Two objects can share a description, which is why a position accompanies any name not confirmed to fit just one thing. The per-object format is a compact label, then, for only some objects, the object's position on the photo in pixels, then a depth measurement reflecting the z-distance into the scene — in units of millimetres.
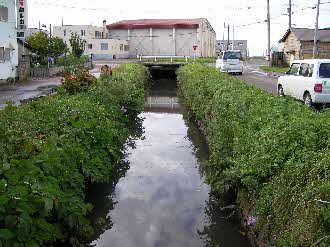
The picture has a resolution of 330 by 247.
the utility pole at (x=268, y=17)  45531
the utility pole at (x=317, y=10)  33878
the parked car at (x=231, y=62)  34500
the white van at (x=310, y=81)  13938
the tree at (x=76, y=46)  49719
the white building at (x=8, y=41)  27625
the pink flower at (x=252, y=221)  5423
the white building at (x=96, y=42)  68750
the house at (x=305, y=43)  46406
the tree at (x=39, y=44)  39500
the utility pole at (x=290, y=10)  45156
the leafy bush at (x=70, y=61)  41325
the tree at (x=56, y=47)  41828
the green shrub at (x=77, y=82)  12812
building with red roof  70500
